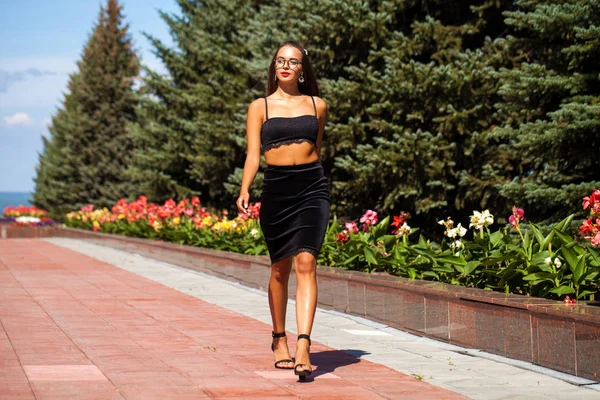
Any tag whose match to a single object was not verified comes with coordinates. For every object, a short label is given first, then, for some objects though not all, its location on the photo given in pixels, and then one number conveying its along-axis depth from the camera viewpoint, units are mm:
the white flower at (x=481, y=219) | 8914
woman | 5867
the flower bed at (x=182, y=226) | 14750
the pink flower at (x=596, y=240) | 5998
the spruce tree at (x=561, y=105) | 11203
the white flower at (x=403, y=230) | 10258
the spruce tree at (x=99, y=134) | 48438
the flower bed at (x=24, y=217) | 36781
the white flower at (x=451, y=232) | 8942
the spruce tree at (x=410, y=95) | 15828
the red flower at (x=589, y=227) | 6569
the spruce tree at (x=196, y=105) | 26625
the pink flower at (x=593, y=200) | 6594
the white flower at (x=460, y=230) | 8969
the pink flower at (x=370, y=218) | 10883
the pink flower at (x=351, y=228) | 11141
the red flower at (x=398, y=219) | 10220
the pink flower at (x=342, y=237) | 10985
